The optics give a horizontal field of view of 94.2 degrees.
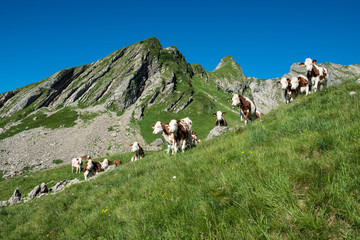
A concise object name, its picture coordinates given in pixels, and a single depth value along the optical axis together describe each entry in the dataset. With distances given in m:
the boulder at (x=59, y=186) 15.95
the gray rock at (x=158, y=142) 48.24
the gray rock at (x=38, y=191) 14.70
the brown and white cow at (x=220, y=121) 18.83
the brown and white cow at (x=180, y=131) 10.95
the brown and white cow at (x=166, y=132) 11.24
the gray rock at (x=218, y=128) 14.00
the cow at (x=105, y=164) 21.98
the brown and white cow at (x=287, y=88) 16.02
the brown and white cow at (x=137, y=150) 21.23
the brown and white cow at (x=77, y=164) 24.97
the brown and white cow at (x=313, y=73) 13.27
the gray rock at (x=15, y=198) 14.07
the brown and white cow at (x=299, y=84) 15.45
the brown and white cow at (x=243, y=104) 14.96
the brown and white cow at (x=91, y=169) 20.03
